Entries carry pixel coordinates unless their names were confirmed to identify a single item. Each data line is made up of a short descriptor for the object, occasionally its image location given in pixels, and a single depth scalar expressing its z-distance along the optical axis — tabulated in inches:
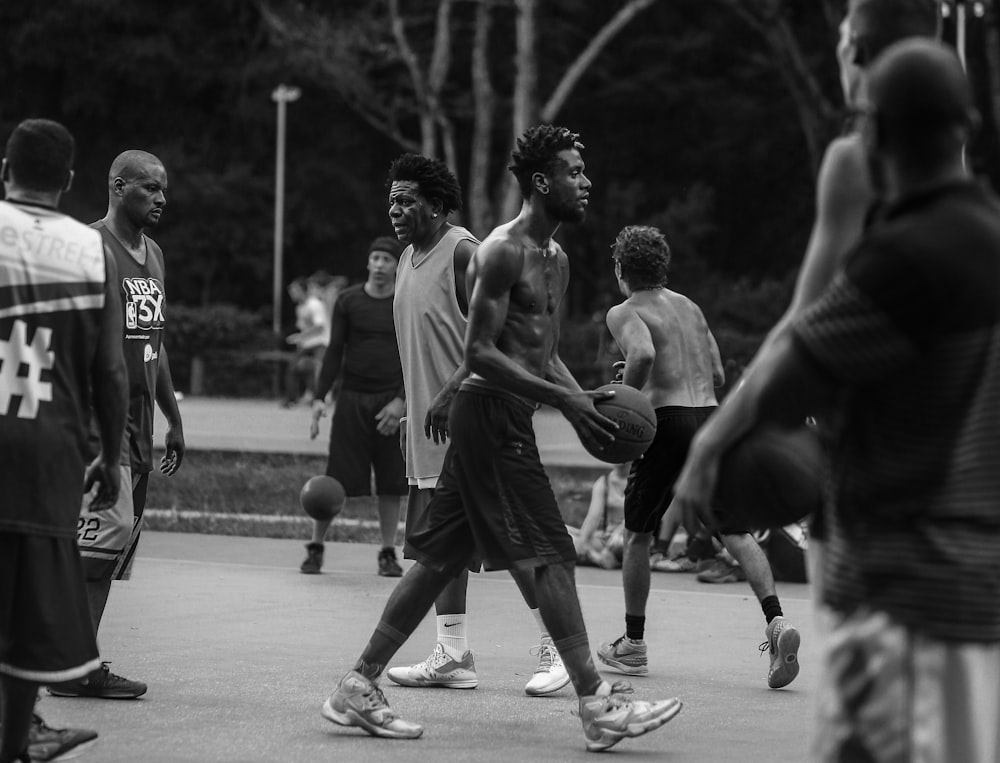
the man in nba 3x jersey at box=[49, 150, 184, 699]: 265.0
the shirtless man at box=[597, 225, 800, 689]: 299.3
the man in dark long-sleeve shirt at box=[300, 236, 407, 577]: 431.2
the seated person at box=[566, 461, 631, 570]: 453.1
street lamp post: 1660.9
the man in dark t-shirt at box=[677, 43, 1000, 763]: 126.8
